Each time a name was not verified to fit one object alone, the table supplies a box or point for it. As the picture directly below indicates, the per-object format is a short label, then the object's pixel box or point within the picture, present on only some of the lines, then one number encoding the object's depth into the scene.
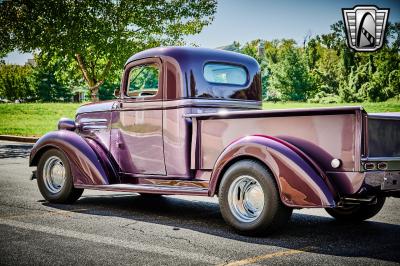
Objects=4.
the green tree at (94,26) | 19.67
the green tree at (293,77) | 54.12
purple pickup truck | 4.63
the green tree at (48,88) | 65.31
